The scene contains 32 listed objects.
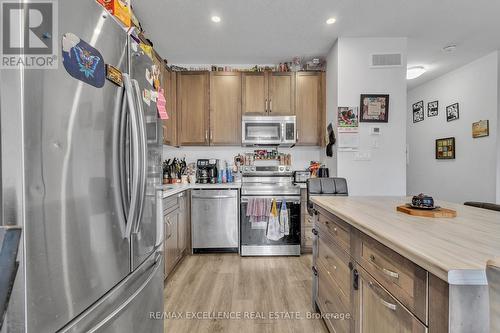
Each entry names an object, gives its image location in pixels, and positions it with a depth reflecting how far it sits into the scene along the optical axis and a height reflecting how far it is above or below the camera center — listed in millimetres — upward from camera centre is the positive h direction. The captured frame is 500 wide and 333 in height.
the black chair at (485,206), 1416 -279
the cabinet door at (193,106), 3381 +868
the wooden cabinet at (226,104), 3363 +890
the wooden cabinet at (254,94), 3352 +1031
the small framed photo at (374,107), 2812 +699
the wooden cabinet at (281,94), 3346 +1027
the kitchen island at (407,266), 568 -341
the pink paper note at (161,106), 1408 +367
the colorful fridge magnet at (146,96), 1185 +364
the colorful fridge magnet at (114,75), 873 +354
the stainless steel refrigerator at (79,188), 583 -71
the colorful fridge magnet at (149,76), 1228 +487
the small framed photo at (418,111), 4539 +1053
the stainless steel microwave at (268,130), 3254 +491
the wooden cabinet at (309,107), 3354 +835
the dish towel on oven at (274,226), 2938 -792
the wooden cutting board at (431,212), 1134 -244
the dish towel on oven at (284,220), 2939 -715
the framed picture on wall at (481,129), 3301 +515
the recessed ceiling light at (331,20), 2443 +1556
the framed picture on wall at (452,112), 3779 +862
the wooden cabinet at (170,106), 3095 +835
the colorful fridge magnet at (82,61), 703 +346
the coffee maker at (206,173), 3426 -127
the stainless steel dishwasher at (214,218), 3031 -708
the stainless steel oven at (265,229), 2984 -843
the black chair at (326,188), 2104 -219
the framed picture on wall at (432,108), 4189 +1028
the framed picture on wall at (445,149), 3840 +259
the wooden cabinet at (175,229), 2299 -725
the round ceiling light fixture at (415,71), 3571 +1447
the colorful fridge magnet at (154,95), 1300 +403
